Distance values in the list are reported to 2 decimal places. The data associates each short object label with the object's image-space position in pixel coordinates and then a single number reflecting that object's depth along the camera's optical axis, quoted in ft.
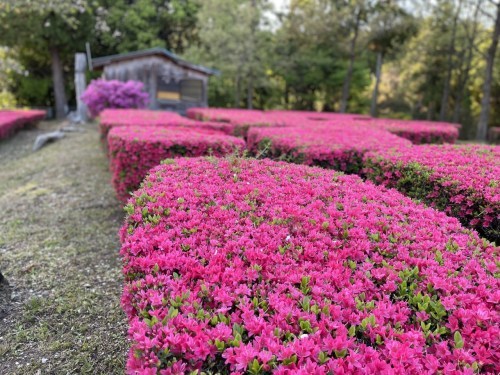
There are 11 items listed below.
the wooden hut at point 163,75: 67.82
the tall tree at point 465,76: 67.36
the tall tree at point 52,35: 71.15
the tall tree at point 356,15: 69.02
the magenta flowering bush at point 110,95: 55.77
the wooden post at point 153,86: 69.15
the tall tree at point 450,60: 67.99
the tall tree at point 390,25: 68.44
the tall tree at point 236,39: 73.97
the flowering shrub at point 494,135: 64.59
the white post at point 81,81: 65.41
